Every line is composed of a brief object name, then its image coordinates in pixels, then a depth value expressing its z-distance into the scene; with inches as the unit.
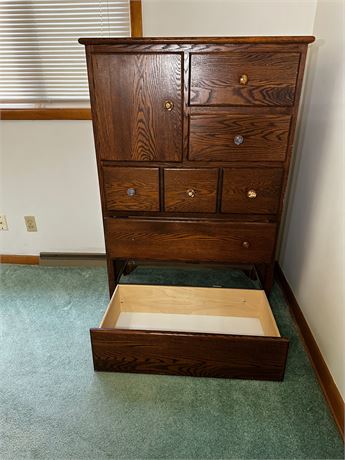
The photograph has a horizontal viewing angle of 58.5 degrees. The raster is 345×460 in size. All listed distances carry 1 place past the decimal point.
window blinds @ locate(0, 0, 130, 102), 58.6
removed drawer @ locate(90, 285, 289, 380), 43.6
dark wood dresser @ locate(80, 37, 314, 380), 43.1
